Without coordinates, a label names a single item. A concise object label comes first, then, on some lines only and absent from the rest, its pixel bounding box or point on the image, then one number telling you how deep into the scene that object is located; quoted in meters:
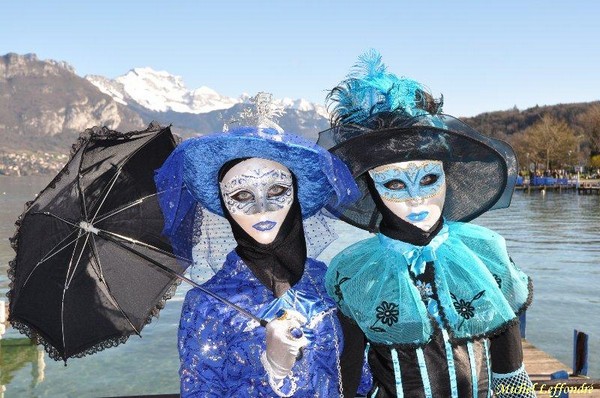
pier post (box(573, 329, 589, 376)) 7.68
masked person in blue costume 2.34
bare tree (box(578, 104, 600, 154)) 67.94
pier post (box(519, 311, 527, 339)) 8.58
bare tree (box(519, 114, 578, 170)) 70.88
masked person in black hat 2.24
